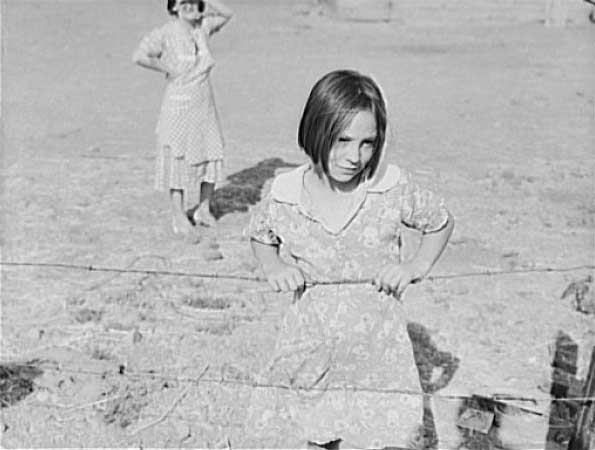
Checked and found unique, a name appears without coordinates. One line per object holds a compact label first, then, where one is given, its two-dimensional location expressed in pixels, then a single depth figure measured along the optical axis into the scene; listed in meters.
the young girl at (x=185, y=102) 6.02
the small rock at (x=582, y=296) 5.11
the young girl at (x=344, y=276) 2.80
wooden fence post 3.18
